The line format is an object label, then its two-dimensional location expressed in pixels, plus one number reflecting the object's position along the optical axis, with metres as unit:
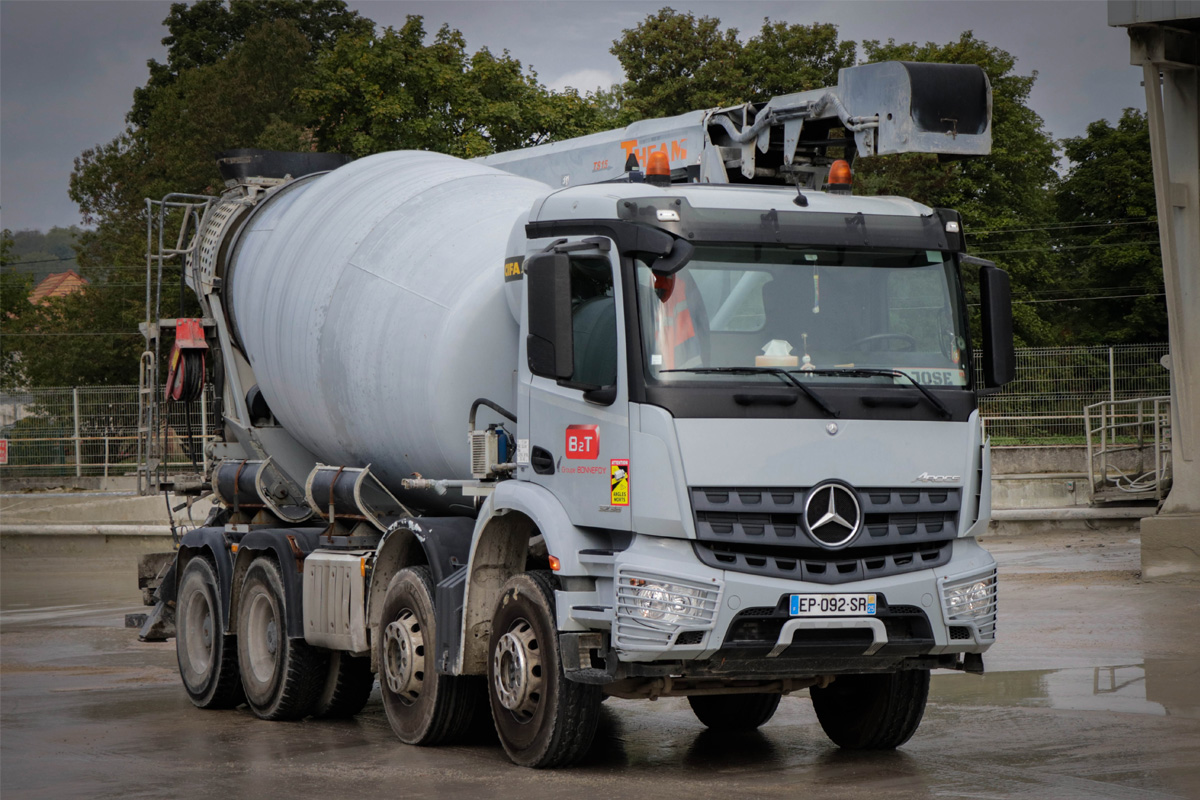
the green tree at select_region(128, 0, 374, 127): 63.72
